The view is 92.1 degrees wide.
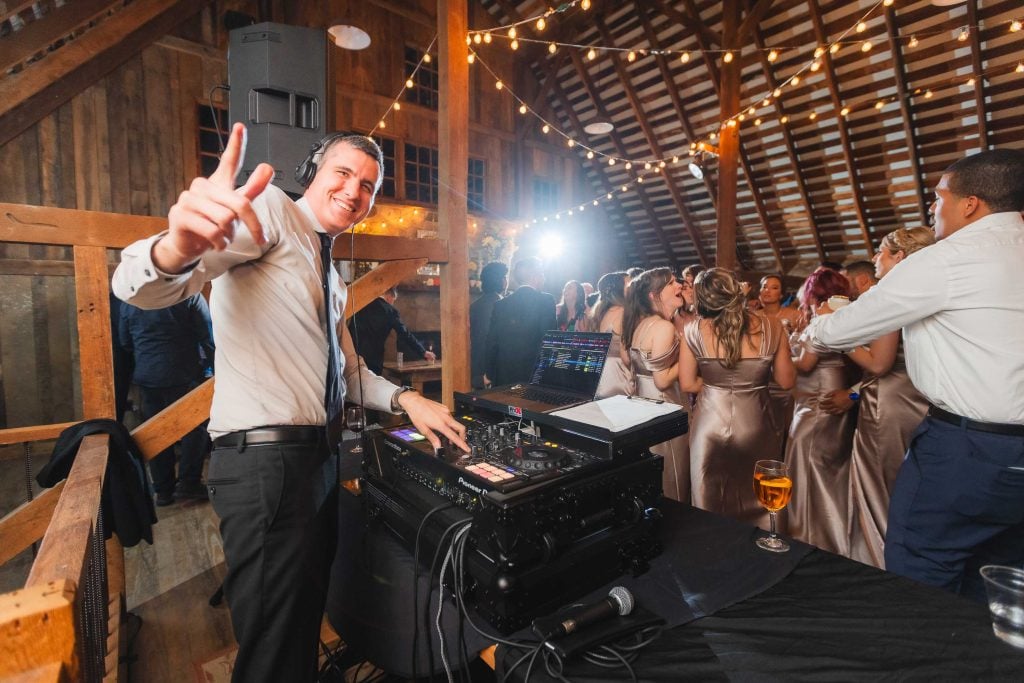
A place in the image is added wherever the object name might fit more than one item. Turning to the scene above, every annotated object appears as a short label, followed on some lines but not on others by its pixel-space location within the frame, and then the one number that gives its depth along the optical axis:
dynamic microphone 0.87
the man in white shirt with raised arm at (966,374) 1.51
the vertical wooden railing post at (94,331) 1.66
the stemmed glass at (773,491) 1.24
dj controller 0.92
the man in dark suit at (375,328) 4.16
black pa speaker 2.04
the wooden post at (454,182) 2.60
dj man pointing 1.15
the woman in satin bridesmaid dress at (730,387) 2.50
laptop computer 1.43
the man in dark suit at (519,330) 3.70
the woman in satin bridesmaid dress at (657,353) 2.76
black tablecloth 0.83
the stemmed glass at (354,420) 2.18
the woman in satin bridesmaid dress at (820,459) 2.70
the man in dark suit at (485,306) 4.09
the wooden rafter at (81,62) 3.33
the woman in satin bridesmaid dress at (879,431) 2.37
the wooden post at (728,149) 6.23
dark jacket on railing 1.61
